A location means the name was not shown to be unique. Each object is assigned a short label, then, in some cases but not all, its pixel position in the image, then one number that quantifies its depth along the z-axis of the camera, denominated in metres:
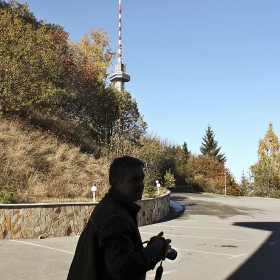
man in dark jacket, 2.02
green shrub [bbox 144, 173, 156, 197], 15.12
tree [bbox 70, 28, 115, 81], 37.22
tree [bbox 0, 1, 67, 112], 16.27
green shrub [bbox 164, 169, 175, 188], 23.47
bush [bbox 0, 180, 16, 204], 10.05
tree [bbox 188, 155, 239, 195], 38.41
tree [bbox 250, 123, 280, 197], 37.97
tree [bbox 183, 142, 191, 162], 45.72
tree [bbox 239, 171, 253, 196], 39.88
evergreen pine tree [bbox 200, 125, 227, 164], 66.50
